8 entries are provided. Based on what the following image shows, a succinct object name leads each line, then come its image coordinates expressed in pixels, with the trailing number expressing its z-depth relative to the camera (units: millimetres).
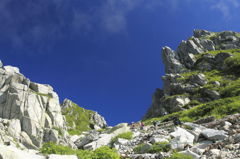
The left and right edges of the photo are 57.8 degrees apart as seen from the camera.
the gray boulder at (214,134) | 18080
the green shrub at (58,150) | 16448
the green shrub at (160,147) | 17984
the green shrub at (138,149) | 19700
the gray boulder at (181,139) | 17803
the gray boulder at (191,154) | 14304
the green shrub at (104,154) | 14524
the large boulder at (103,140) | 27508
